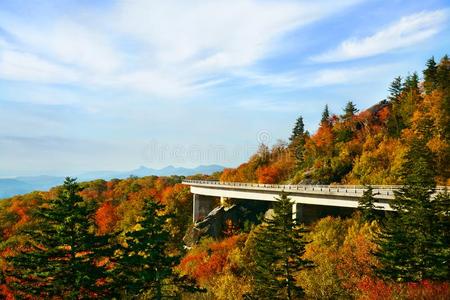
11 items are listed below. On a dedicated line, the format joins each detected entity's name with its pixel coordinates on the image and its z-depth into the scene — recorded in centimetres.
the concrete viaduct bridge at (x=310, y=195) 5306
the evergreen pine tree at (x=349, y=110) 10754
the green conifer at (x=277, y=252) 2856
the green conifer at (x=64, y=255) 2345
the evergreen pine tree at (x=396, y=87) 10406
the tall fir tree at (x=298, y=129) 13445
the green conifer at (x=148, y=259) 2519
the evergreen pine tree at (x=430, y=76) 8325
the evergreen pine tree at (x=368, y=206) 4817
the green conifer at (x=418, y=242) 2784
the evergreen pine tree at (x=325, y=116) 11788
